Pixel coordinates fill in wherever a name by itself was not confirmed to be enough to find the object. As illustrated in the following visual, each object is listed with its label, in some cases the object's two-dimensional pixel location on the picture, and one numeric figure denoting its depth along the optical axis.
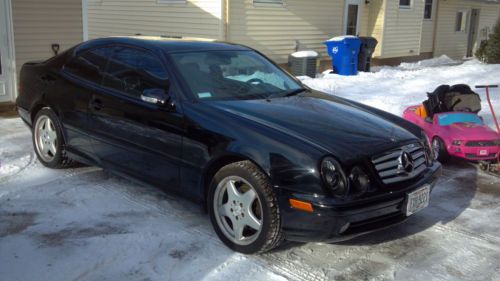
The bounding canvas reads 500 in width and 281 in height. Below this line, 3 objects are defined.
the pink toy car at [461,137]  6.09
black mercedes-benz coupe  3.46
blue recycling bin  14.49
